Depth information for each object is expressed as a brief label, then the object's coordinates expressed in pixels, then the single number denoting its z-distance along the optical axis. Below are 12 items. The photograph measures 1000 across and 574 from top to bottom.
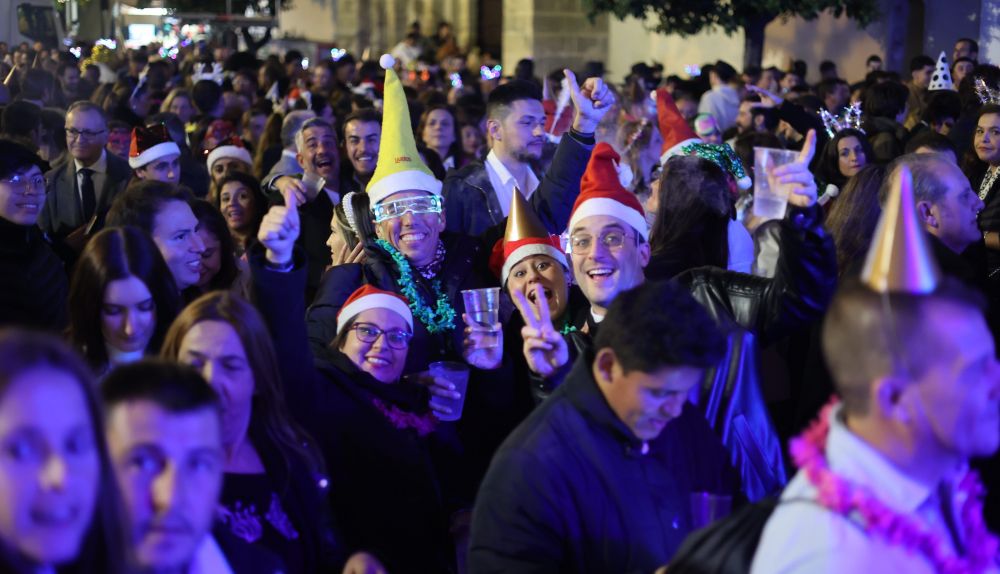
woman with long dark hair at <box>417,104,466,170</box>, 9.13
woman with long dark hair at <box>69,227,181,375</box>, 3.61
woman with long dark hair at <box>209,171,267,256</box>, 6.56
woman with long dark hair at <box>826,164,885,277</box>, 4.72
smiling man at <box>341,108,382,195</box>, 7.46
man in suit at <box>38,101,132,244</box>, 7.39
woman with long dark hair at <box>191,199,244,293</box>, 5.17
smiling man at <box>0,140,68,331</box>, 4.74
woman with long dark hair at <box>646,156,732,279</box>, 4.81
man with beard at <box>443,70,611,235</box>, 6.57
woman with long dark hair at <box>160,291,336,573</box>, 3.20
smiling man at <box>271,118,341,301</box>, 6.74
